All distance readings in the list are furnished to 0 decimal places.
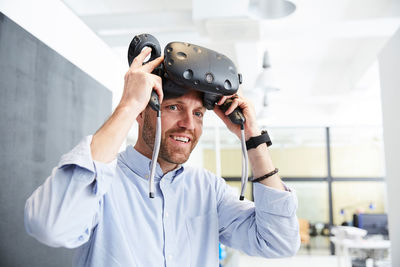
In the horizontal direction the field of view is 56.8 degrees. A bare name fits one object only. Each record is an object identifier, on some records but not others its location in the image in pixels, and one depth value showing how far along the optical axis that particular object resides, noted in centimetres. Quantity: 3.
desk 469
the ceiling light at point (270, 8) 230
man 83
